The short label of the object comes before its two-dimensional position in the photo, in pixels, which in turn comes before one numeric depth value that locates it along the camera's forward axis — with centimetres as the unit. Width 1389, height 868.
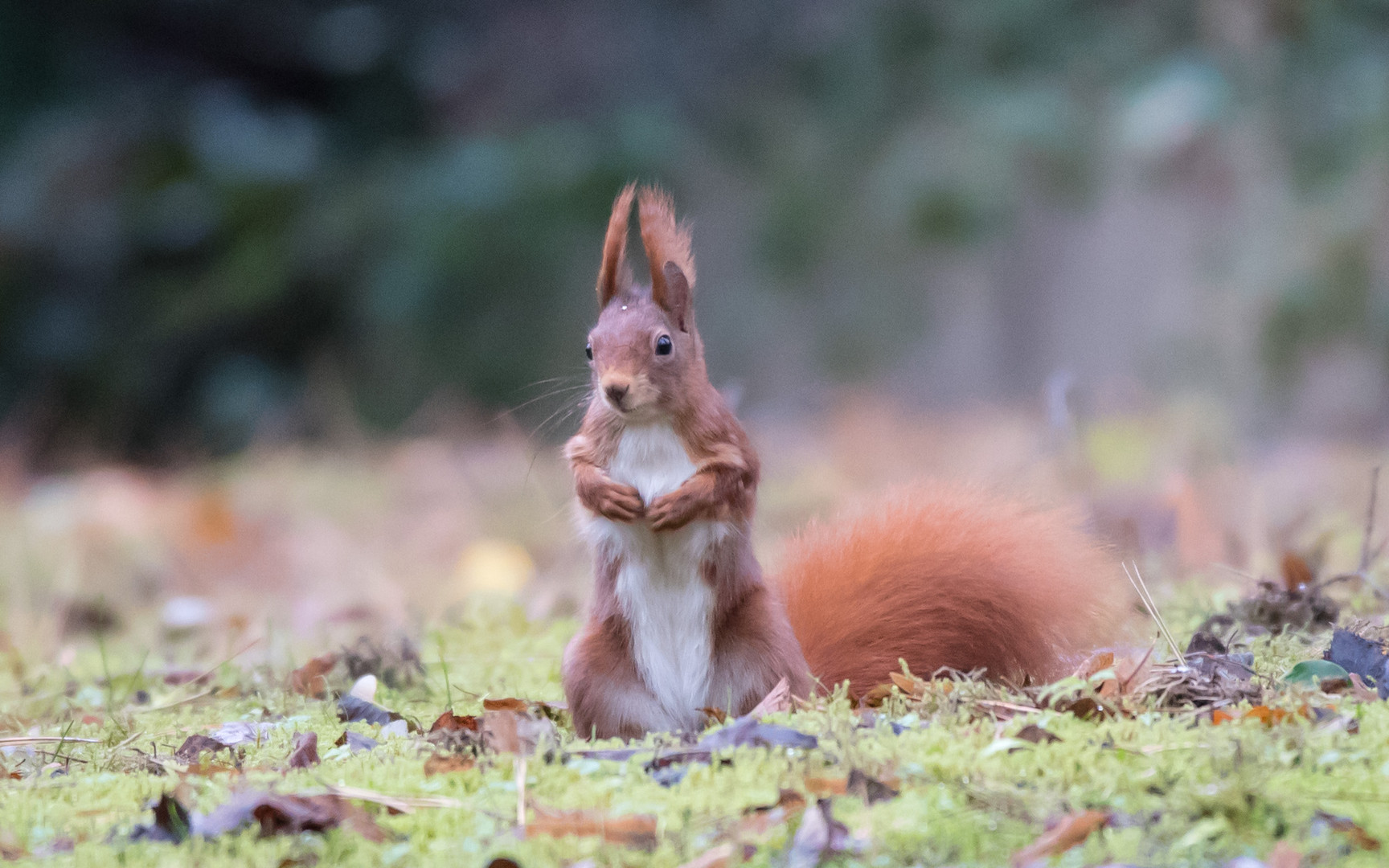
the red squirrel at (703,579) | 837
